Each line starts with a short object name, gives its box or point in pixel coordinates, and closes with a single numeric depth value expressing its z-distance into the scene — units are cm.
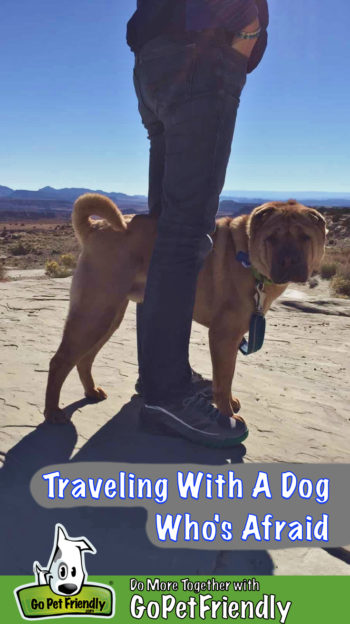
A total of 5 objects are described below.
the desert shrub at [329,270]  1291
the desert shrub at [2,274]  1178
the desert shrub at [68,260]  1594
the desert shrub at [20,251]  2177
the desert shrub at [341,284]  1079
